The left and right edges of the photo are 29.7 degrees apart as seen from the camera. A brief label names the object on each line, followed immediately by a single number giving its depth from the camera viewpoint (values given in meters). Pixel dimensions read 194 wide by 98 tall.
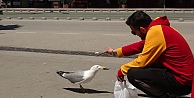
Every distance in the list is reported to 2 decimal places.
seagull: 5.34
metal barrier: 30.36
